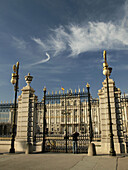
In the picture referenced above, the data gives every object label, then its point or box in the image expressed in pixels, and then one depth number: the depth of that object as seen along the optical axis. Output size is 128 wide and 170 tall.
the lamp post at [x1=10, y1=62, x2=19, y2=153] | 14.60
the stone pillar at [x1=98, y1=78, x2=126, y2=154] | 12.76
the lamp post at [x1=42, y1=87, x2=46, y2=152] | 13.92
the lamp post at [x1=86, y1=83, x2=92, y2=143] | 13.08
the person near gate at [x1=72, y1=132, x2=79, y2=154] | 12.75
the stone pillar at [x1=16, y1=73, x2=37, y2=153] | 14.45
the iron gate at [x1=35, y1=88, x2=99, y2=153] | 14.21
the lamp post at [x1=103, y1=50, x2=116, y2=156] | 10.73
